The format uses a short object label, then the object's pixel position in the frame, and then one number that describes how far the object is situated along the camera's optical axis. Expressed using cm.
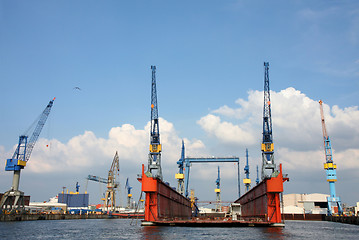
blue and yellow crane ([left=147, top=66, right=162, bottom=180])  8531
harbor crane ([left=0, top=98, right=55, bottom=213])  9569
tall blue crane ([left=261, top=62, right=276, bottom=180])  8446
